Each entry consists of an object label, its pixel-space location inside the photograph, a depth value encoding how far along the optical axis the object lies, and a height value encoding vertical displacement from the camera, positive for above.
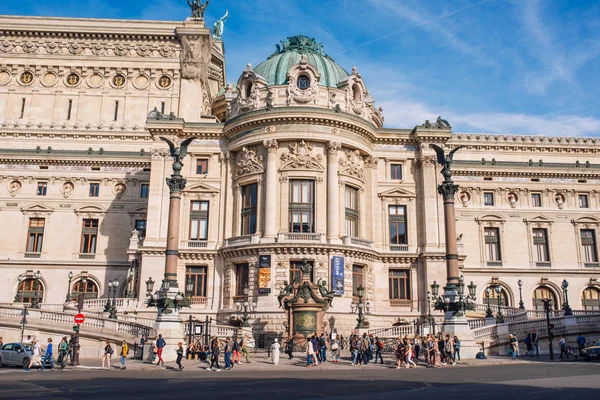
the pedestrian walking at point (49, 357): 27.81 -2.06
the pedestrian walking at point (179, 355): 26.28 -1.75
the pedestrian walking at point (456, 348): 29.88 -1.47
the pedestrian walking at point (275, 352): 29.33 -1.76
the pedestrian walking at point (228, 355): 27.70 -1.82
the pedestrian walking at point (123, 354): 27.23 -1.88
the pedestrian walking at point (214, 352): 26.89 -1.66
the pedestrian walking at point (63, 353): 28.25 -1.86
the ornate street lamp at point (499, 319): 37.81 +0.07
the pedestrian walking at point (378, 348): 31.14 -1.57
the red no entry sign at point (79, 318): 28.42 -0.15
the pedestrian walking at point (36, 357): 28.53 -2.09
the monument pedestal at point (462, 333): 30.95 -0.72
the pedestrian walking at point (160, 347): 28.12 -1.50
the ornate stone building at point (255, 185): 47.03 +12.05
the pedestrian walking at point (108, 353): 26.78 -1.75
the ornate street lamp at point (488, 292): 54.66 +2.62
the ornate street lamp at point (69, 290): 43.30 +2.13
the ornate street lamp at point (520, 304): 46.62 +1.31
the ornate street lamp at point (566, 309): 38.59 +0.78
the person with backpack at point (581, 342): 33.32 -1.20
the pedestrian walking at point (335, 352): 32.25 -1.96
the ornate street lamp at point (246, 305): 42.62 +0.91
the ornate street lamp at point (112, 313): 37.92 +0.16
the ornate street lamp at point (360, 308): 37.62 +0.79
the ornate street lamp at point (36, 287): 39.81 +2.40
